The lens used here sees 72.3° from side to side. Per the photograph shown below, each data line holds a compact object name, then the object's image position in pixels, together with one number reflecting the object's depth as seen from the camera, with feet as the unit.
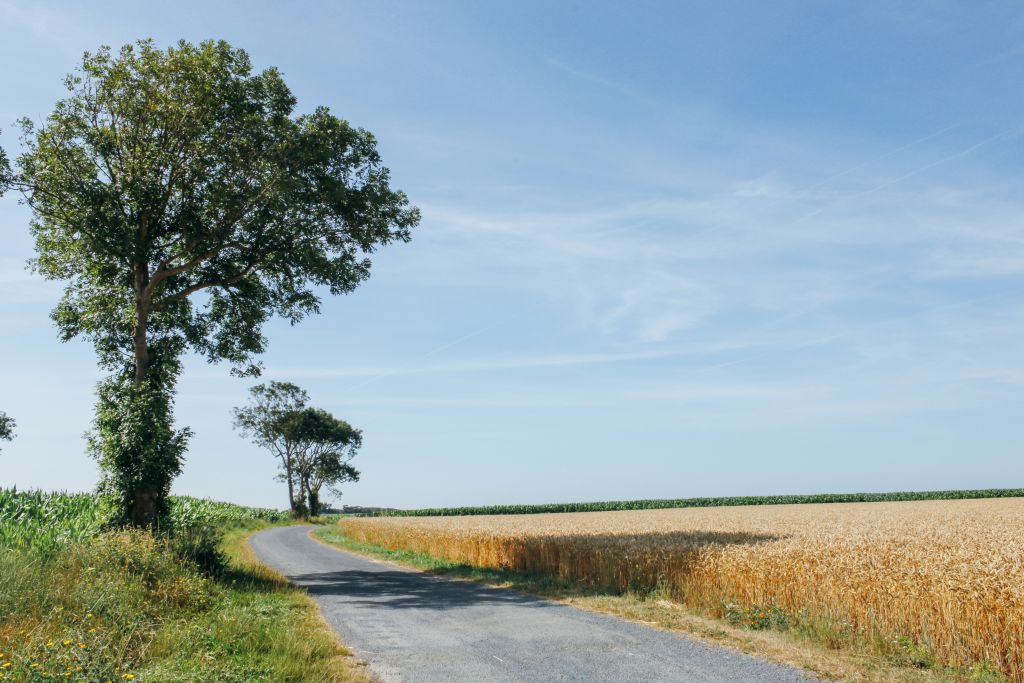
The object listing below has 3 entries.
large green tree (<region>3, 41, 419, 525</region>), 74.74
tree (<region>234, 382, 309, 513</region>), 294.05
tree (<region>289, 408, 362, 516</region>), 294.66
